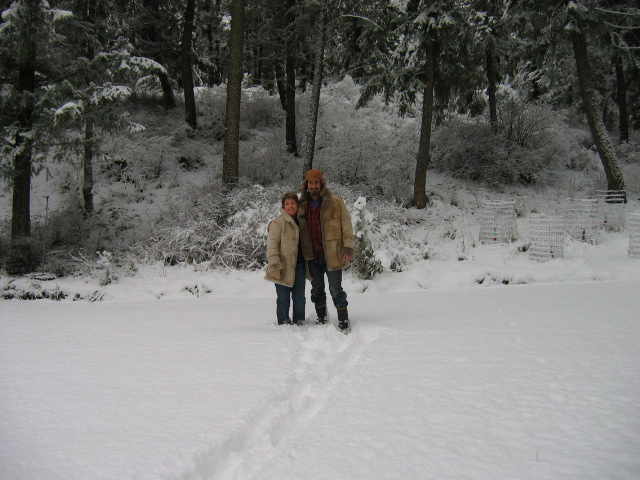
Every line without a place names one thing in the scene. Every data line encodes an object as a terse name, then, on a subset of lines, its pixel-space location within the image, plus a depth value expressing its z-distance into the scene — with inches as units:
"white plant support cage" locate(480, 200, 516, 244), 418.0
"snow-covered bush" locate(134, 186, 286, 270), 368.5
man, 199.9
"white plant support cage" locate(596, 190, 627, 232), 468.8
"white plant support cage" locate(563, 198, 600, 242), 416.2
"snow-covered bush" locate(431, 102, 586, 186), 642.2
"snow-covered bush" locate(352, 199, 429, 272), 338.0
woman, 201.9
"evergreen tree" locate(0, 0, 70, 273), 362.0
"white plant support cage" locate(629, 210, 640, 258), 348.5
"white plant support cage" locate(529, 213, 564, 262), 347.6
